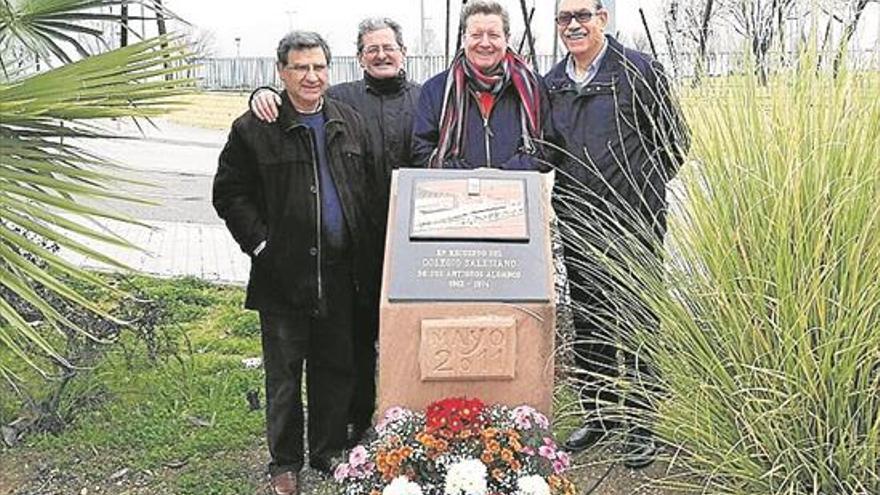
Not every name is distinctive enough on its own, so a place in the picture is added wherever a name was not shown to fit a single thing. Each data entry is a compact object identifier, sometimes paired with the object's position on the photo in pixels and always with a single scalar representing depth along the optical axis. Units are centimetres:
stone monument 318
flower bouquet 290
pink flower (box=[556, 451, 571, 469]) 309
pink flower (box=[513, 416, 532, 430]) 309
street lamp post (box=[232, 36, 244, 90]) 3509
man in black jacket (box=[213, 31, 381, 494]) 354
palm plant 264
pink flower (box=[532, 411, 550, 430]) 314
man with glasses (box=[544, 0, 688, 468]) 364
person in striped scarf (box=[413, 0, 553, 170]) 366
